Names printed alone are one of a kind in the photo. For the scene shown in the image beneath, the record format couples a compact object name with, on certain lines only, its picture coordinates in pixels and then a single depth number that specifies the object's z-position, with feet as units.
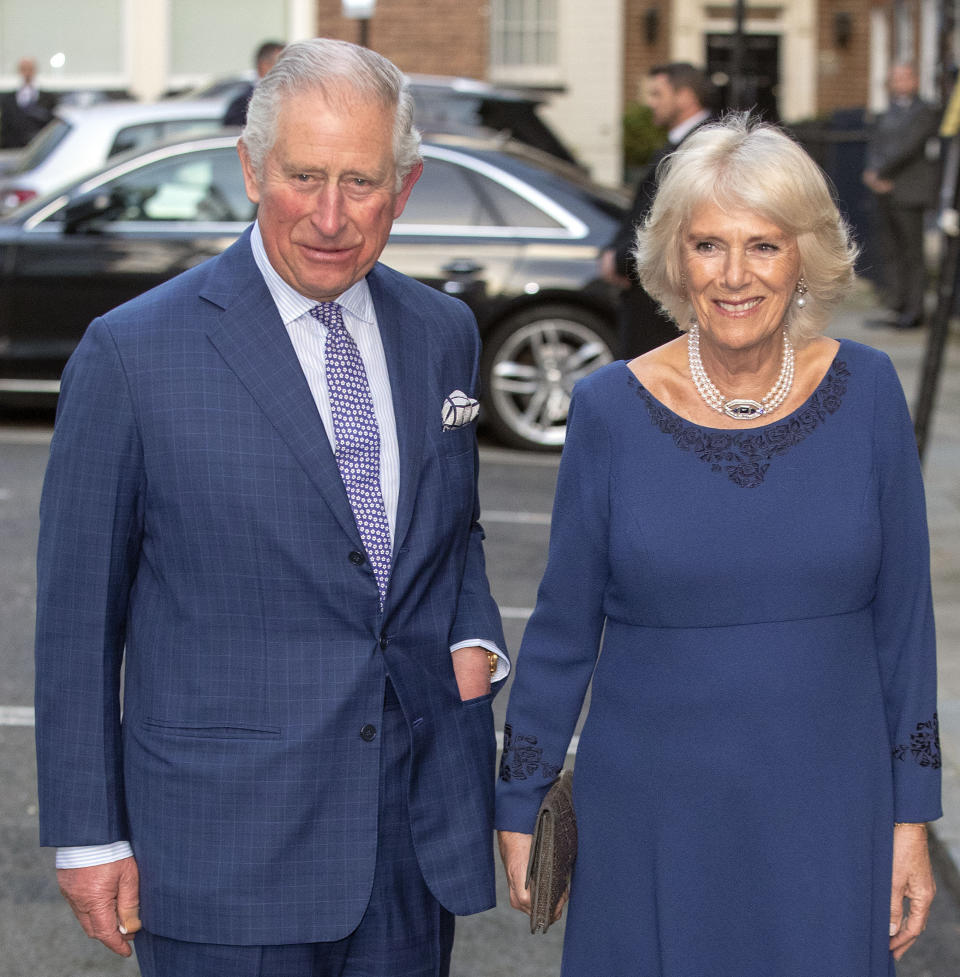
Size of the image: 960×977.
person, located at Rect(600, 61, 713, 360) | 26.55
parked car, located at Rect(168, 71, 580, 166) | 45.65
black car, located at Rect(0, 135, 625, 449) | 31.83
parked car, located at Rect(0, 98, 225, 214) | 37.68
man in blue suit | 8.02
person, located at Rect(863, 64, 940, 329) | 49.80
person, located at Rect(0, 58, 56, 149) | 68.80
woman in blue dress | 8.50
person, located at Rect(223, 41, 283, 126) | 32.91
